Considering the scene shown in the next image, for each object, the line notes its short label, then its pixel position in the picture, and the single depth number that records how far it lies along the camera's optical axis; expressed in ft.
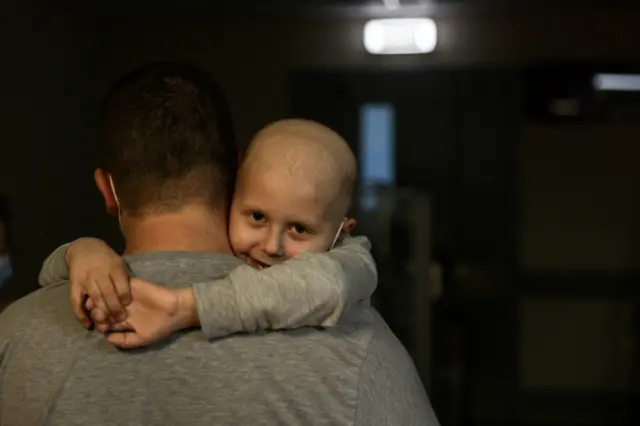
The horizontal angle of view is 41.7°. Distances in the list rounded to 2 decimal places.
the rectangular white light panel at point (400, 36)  10.70
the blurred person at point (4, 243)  8.20
